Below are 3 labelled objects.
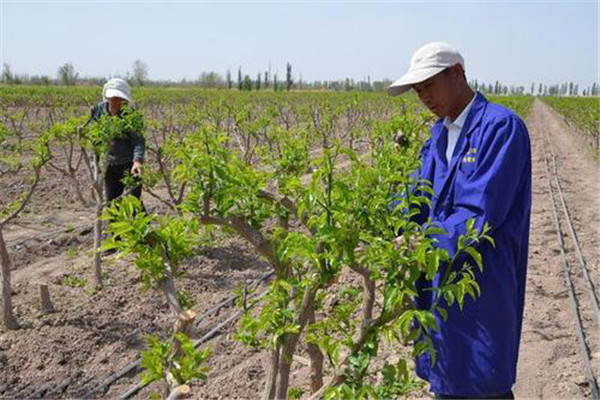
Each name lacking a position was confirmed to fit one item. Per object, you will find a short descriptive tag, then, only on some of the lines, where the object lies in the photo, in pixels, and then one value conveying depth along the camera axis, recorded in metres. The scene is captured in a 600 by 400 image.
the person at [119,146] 5.62
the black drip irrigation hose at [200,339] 4.05
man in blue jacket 2.13
